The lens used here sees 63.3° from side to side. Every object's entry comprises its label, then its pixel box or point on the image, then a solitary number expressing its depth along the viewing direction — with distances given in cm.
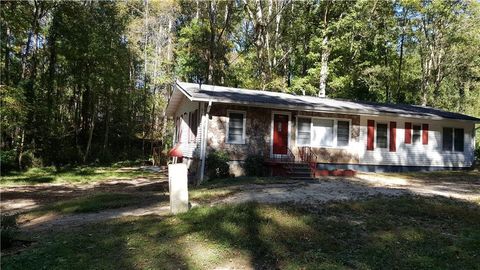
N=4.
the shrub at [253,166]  1612
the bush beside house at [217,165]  1554
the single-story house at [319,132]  1620
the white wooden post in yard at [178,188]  849
